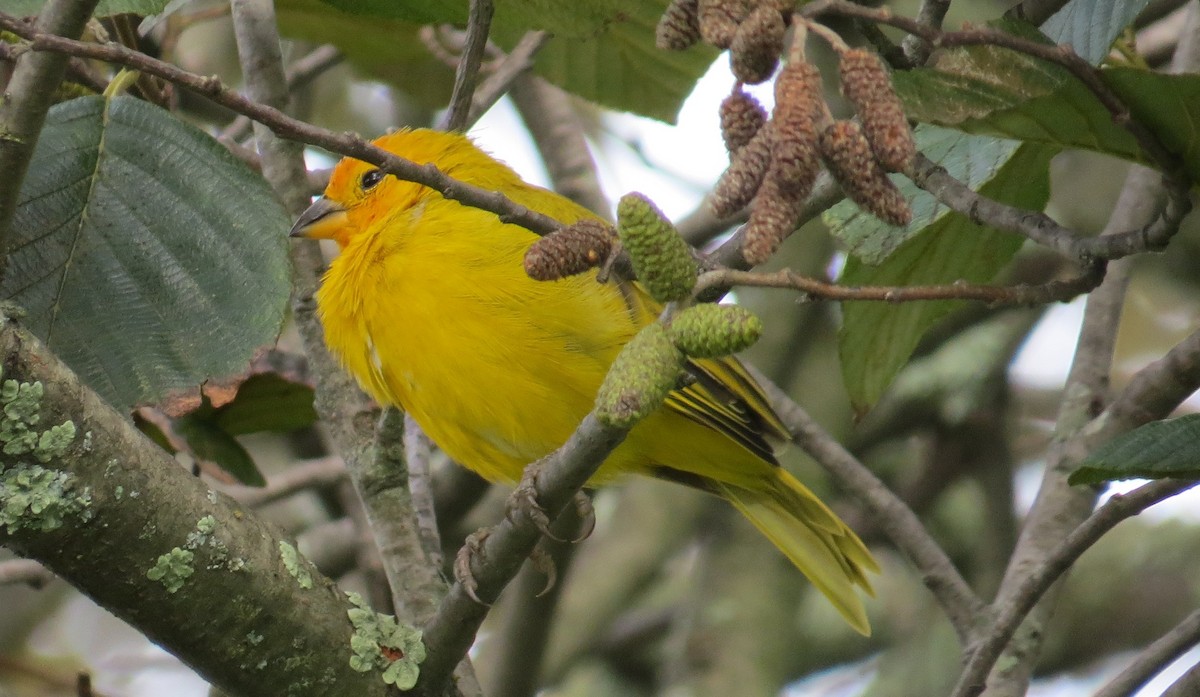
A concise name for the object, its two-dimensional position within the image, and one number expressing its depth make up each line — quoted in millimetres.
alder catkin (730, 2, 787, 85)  2912
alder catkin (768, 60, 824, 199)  2801
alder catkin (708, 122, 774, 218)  2869
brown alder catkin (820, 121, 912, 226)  2936
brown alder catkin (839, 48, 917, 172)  2979
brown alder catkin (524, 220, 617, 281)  3326
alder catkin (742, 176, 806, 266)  2779
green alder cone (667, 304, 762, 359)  2840
